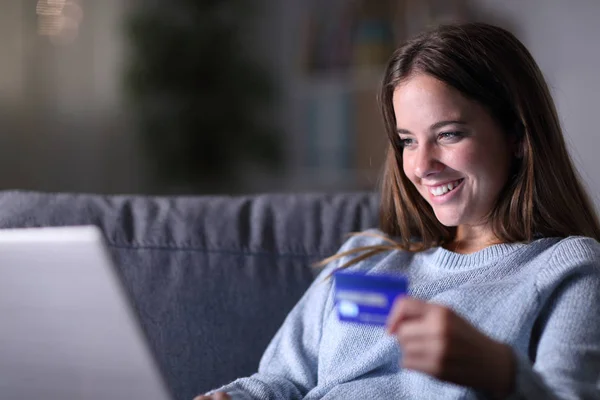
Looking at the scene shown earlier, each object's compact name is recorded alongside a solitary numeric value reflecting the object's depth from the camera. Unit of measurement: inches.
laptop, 79.0
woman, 90.8
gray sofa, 106.9
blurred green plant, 236.0
